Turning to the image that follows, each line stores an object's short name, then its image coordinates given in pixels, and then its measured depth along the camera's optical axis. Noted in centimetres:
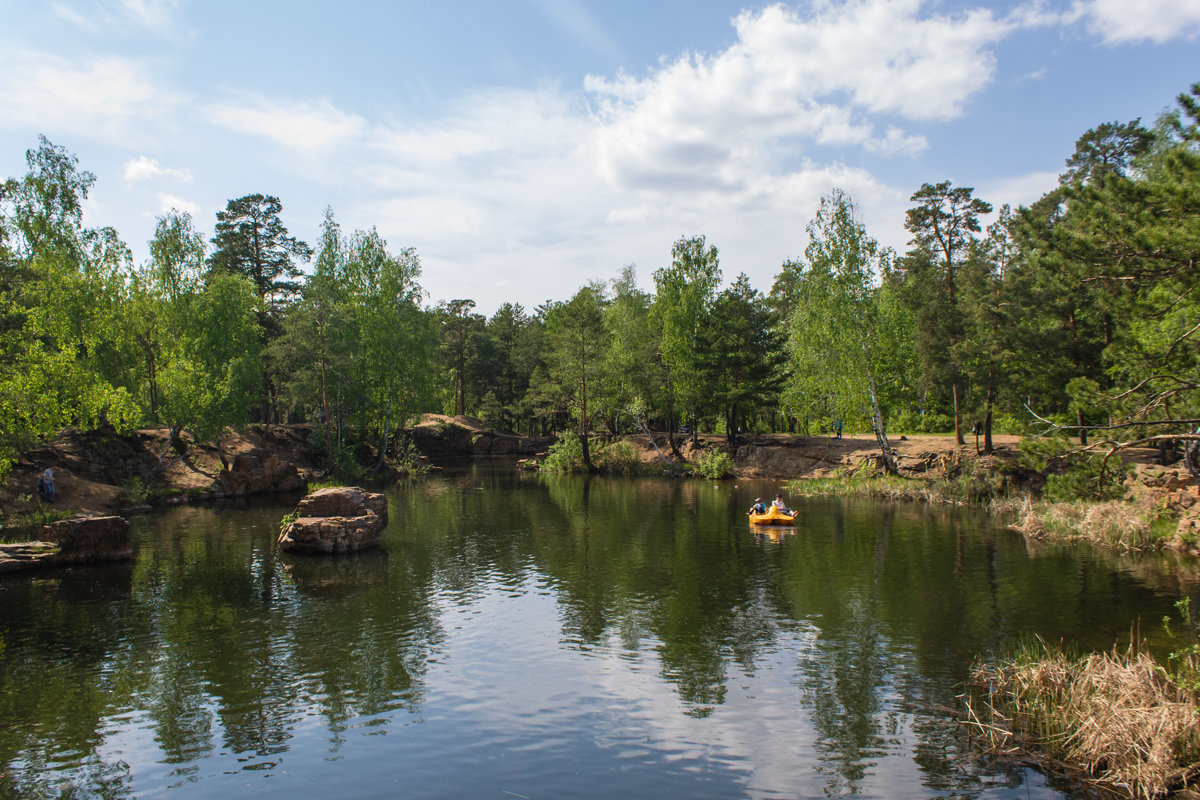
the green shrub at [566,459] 6462
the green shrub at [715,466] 5919
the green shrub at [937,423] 6303
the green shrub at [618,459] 6488
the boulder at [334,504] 2923
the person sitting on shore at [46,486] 3381
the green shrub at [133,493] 3859
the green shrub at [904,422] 6227
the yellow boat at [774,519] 3428
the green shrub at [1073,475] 1602
